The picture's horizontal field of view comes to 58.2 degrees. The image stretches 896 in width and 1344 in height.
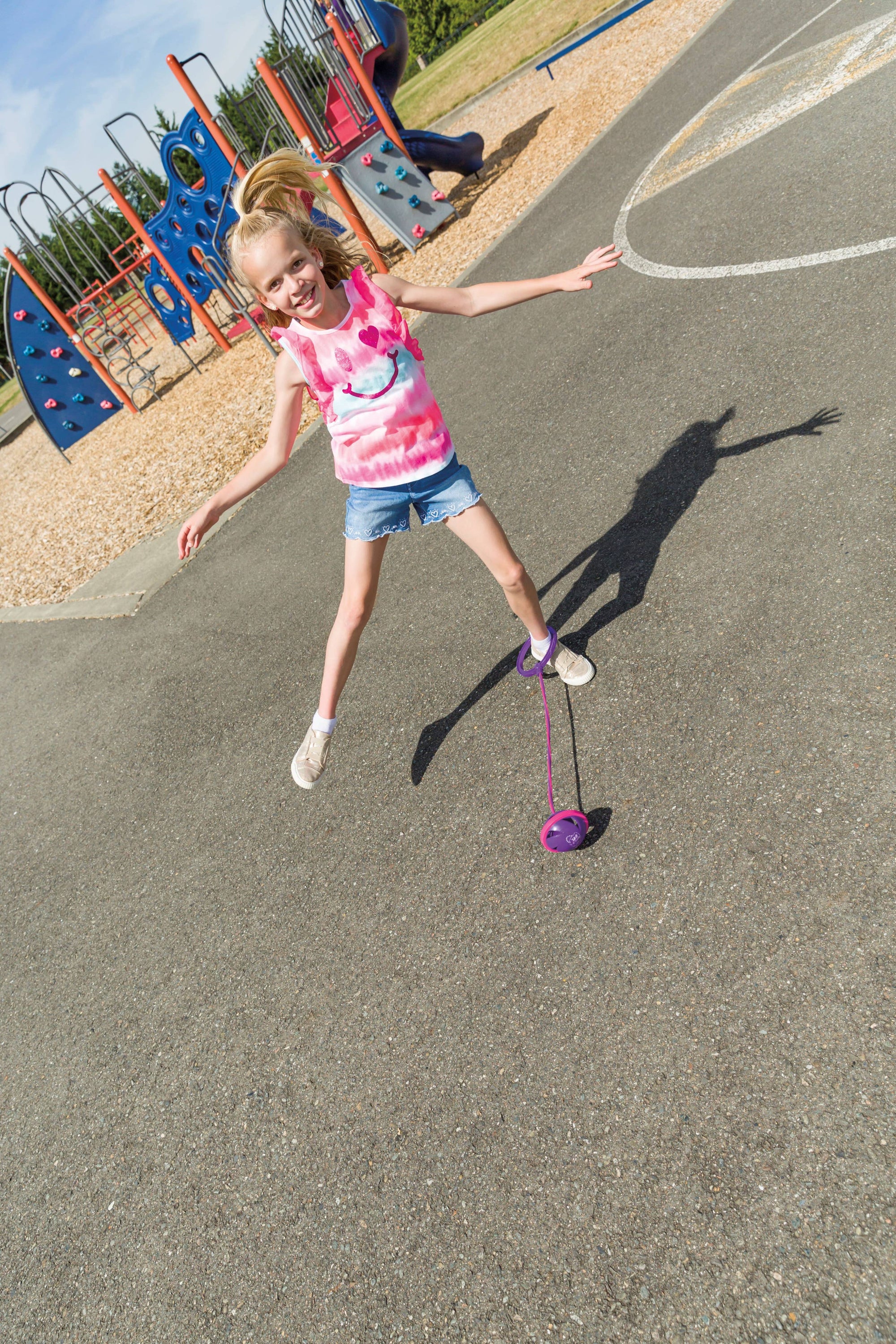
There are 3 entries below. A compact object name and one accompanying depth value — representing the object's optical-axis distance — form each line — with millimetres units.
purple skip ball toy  3053
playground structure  11062
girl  2828
